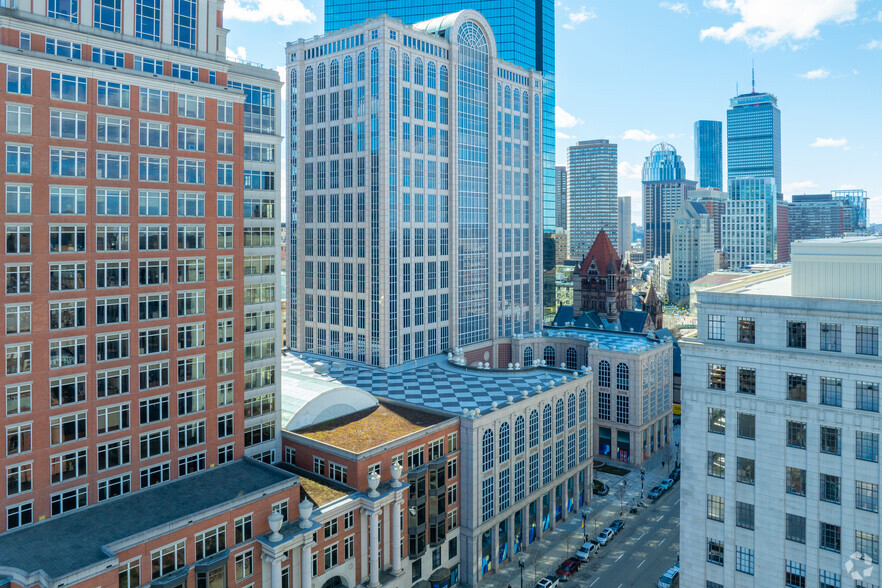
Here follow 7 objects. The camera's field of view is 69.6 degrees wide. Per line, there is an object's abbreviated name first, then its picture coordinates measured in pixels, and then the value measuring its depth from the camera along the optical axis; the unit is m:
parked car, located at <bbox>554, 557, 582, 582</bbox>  77.86
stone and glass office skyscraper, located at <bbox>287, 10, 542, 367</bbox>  101.31
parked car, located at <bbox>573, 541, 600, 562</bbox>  82.06
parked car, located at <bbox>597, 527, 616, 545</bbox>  87.31
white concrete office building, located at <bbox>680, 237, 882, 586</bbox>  45.62
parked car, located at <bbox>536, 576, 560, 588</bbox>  74.81
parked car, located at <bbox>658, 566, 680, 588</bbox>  74.88
